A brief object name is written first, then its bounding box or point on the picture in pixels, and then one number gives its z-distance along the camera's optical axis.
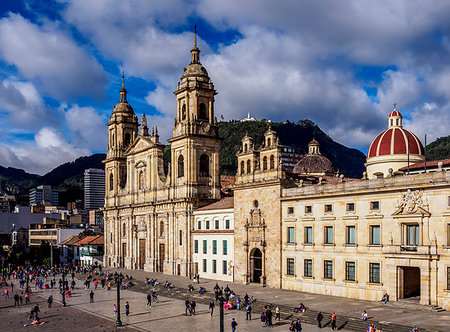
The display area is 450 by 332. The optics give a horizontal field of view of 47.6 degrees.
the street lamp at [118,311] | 38.66
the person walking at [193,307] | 41.81
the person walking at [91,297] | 51.34
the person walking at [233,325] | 33.88
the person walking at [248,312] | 39.25
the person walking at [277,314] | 37.94
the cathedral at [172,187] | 70.06
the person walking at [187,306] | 42.06
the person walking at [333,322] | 34.54
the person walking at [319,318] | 35.25
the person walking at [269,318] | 36.44
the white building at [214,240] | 60.88
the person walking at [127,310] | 42.83
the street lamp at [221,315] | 30.08
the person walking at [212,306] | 41.36
